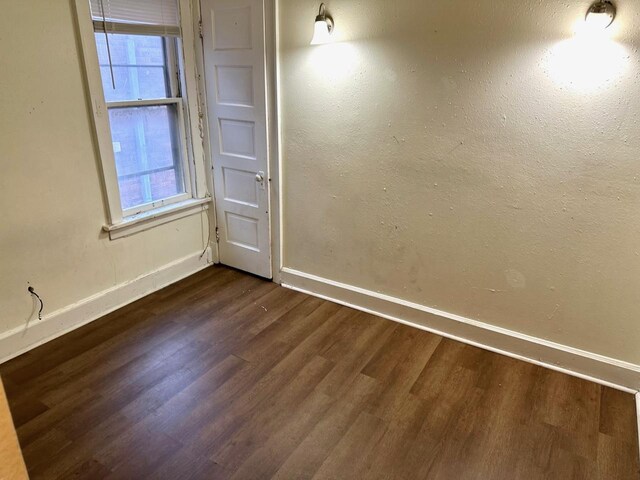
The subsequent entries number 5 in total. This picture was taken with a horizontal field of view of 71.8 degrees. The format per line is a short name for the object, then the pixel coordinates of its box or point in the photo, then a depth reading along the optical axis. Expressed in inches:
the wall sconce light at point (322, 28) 99.6
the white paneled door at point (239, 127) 116.9
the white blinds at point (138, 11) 102.1
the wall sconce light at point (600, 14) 74.7
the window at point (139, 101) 104.4
